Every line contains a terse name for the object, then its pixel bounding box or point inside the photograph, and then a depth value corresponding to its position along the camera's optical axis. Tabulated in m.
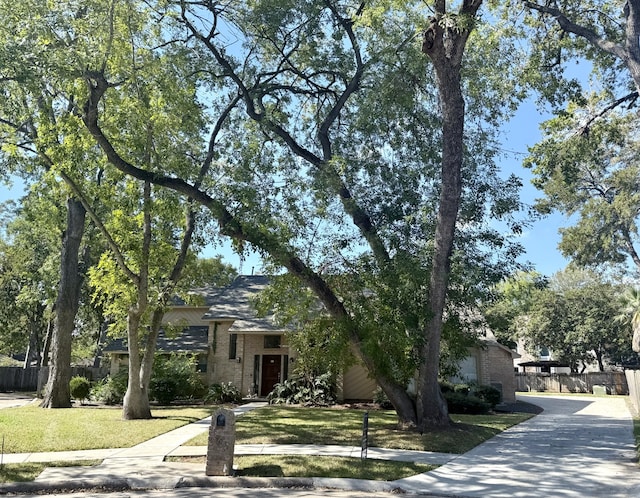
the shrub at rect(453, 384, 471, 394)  22.58
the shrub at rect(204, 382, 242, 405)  22.69
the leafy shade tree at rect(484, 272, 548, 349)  13.88
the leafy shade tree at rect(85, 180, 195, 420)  16.83
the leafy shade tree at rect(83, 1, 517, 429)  13.62
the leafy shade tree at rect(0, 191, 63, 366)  32.33
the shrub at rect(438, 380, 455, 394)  22.28
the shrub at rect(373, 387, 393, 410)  21.89
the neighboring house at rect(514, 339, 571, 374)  44.56
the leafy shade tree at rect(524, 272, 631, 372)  46.38
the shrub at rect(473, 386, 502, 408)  22.97
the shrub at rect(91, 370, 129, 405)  22.55
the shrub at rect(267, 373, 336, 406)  22.19
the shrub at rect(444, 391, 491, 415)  20.73
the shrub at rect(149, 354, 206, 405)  22.41
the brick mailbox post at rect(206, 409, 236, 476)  9.39
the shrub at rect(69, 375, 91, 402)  22.98
